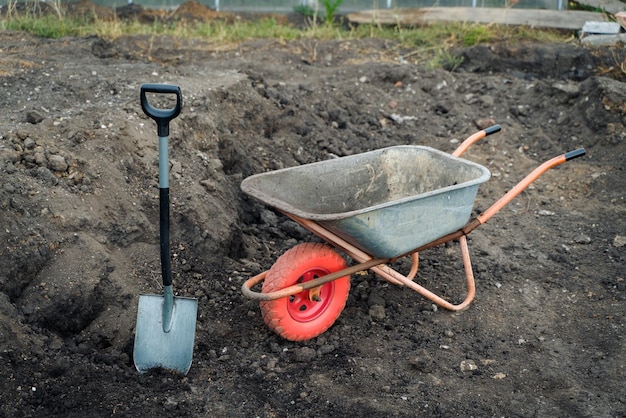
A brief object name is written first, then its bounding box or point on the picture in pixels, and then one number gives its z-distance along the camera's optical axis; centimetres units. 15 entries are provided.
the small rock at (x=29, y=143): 412
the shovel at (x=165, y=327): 356
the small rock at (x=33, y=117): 447
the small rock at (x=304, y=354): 374
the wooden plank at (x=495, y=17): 887
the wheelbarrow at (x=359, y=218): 372
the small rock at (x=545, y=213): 558
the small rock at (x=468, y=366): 375
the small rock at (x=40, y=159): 404
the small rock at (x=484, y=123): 659
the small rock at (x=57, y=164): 407
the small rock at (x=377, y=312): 416
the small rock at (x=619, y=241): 506
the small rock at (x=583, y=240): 512
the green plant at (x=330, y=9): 955
